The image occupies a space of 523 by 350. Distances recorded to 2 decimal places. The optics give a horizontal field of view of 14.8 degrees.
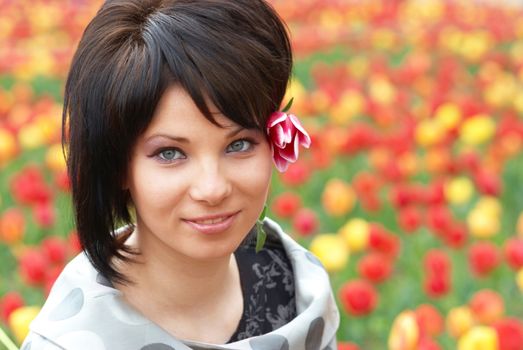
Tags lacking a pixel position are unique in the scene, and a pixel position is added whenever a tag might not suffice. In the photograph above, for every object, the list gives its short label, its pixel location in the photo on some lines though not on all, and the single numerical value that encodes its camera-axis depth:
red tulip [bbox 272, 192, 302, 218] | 6.48
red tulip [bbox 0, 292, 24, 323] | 4.85
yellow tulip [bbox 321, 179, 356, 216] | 6.78
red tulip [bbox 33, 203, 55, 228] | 6.46
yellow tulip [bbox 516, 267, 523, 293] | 5.50
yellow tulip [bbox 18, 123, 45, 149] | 8.10
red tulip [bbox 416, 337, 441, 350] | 4.22
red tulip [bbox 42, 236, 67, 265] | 5.50
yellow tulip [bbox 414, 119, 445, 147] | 8.12
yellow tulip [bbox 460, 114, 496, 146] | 8.27
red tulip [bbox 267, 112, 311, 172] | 3.38
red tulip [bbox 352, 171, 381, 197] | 6.90
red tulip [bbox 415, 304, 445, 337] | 4.96
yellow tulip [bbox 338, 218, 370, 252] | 6.06
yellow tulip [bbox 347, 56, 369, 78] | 11.29
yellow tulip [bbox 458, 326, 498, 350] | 4.45
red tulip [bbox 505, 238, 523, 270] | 5.66
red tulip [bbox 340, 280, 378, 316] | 5.13
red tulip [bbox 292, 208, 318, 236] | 6.19
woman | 3.19
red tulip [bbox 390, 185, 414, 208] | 6.55
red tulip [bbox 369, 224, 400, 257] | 5.77
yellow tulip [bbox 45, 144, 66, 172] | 7.50
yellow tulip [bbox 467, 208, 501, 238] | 6.38
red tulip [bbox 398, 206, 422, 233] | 6.21
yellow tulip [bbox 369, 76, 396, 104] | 9.61
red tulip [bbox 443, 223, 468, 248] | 6.04
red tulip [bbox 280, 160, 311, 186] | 7.17
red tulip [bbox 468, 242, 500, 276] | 5.68
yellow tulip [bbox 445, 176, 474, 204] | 6.99
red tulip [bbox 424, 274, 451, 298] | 5.35
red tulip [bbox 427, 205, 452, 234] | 6.04
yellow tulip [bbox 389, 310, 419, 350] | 4.31
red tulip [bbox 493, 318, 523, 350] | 4.43
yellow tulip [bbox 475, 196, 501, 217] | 6.51
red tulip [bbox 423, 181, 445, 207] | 6.58
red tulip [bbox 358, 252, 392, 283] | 5.55
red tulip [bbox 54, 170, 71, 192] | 6.79
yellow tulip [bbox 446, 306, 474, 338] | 4.87
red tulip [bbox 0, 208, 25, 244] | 6.14
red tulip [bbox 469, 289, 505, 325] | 5.03
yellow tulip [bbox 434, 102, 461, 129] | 8.37
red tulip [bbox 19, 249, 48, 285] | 5.37
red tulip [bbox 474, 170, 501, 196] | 7.00
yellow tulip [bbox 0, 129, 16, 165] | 7.87
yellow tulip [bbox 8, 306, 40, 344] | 4.65
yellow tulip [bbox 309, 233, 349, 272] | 5.80
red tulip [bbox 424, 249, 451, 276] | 5.38
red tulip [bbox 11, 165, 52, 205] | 6.57
